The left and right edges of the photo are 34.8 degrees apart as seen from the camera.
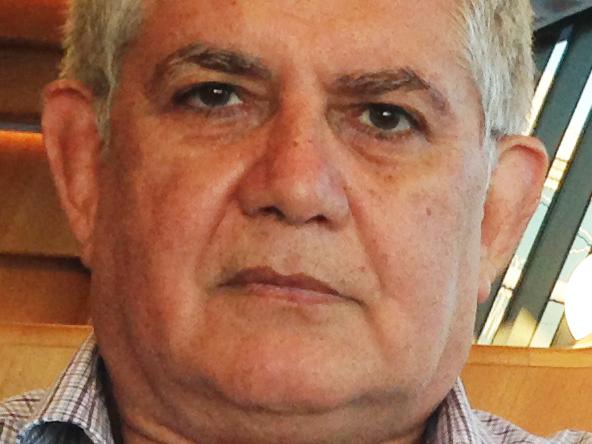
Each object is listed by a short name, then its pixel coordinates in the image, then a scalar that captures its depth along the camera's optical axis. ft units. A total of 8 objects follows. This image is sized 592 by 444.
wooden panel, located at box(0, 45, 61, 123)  7.82
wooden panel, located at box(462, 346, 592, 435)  4.54
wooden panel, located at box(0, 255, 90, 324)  8.11
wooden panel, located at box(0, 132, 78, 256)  7.95
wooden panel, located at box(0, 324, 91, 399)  4.32
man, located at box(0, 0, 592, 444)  2.79
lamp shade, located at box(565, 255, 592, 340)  10.43
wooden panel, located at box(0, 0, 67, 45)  7.47
